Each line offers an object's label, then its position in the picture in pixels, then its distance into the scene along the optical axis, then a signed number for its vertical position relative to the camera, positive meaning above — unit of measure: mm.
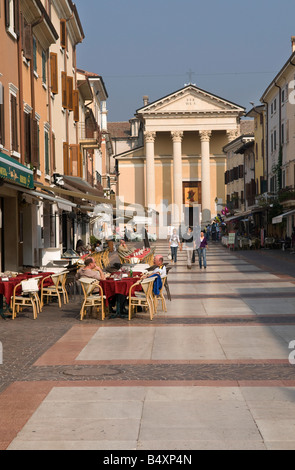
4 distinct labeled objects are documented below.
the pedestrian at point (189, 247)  26409 -654
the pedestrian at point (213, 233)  63753 -276
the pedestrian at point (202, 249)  26172 -719
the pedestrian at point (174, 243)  30234 -525
